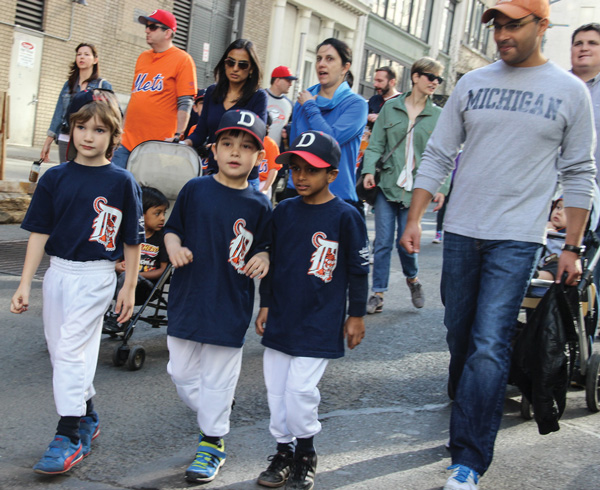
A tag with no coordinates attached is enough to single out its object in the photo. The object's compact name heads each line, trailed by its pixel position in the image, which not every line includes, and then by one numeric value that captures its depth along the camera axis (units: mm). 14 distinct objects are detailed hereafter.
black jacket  3605
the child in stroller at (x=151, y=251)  5098
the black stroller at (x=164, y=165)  5410
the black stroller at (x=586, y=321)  4516
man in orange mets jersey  6715
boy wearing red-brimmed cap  3430
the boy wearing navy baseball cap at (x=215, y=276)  3443
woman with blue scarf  5793
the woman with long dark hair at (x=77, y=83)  7742
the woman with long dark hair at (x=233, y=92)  5355
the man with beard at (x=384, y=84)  9688
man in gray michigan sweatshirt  3527
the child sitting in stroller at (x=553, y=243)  5133
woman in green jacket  7000
